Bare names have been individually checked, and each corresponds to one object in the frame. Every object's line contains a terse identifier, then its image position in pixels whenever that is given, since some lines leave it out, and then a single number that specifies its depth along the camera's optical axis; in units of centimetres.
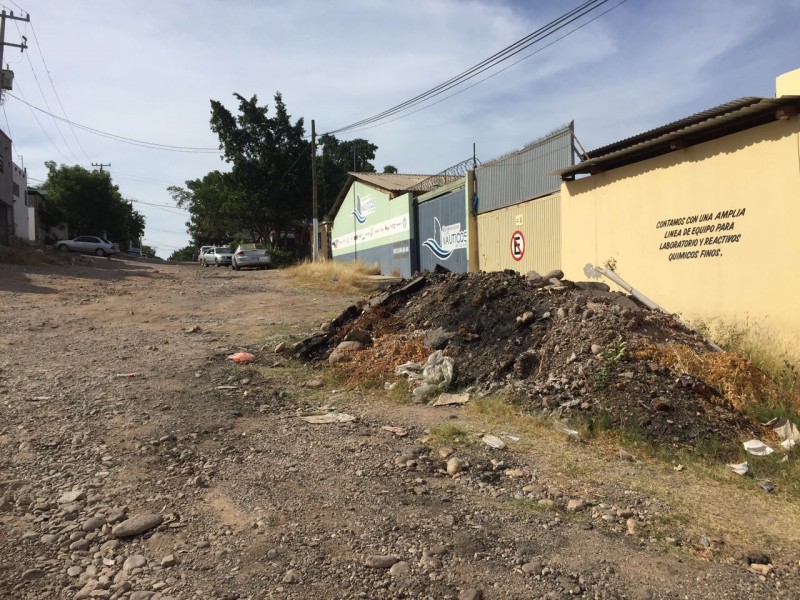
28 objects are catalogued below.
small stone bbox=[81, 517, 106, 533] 362
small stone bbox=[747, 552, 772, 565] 336
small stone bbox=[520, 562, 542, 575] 319
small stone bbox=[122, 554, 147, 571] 321
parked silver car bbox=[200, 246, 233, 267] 3688
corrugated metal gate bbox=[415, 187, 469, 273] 1697
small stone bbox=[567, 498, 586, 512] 401
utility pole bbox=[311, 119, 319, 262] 2911
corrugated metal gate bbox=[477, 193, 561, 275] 1213
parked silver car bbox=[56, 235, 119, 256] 3647
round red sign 1347
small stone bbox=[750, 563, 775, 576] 326
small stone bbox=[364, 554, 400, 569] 322
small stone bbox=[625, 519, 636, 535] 370
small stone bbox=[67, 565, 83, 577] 315
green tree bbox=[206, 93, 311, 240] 3541
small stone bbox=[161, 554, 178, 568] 323
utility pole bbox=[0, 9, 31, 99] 2758
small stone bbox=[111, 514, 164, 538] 354
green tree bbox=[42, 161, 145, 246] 4238
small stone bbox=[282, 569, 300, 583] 307
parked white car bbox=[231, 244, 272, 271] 3161
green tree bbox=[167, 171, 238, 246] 3744
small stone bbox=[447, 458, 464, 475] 463
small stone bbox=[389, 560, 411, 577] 315
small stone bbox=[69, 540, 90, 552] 340
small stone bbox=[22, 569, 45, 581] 311
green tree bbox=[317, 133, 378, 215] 5202
